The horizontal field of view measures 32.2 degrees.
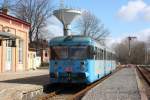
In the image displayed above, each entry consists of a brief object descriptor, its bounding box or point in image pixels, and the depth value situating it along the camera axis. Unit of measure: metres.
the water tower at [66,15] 40.17
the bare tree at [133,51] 91.21
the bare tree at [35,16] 47.13
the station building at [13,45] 25.36
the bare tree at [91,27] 62.90
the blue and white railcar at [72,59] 13.92
